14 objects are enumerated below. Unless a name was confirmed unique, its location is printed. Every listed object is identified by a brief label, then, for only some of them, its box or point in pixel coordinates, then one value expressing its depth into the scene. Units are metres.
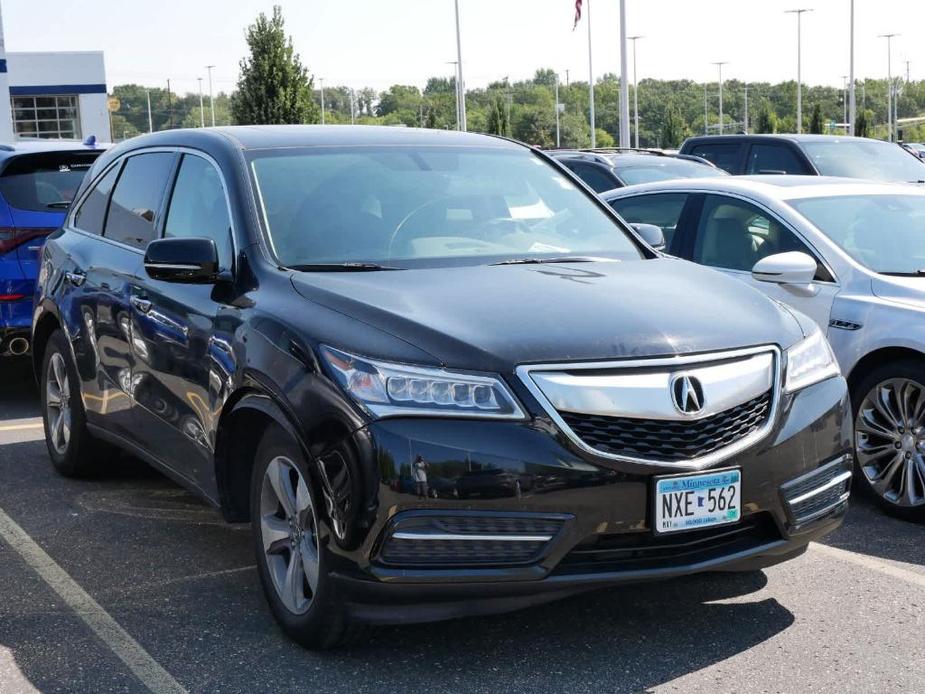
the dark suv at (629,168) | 14.16
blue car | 8.69
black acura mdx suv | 3.66
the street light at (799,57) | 79.76
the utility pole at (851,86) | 55.47
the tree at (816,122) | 71.75
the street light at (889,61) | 96.75
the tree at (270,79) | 38.00
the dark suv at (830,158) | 13.79
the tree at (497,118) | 77.06
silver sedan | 5.73
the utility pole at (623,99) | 30.01
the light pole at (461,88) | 45.78
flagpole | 58.93
